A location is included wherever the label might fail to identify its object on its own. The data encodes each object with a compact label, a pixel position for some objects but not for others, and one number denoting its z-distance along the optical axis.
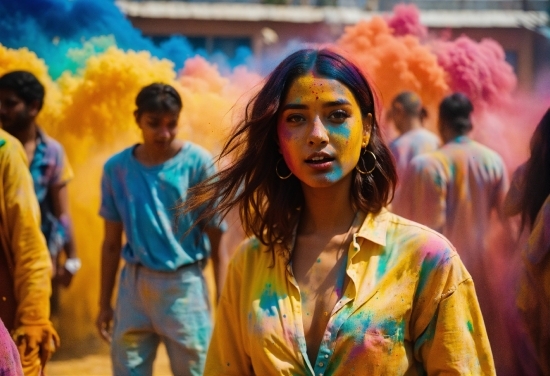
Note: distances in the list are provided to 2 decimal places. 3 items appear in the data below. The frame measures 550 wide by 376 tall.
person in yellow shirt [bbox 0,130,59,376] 3.94
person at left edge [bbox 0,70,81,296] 4.88
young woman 2.45
